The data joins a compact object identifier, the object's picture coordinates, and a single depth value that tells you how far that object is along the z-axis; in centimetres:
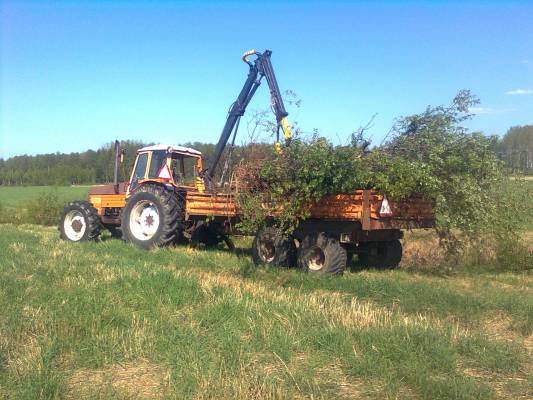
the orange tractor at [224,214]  799
